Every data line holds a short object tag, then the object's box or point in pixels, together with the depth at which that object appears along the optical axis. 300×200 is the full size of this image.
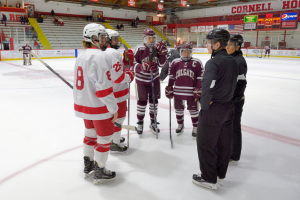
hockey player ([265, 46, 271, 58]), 18.24
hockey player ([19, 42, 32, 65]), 12.07
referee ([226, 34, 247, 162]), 2.32
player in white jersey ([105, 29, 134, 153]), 2.38
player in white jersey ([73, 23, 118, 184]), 1.91
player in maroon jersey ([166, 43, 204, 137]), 3.10
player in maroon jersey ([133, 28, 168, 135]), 3.24
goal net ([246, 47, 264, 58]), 19.27
